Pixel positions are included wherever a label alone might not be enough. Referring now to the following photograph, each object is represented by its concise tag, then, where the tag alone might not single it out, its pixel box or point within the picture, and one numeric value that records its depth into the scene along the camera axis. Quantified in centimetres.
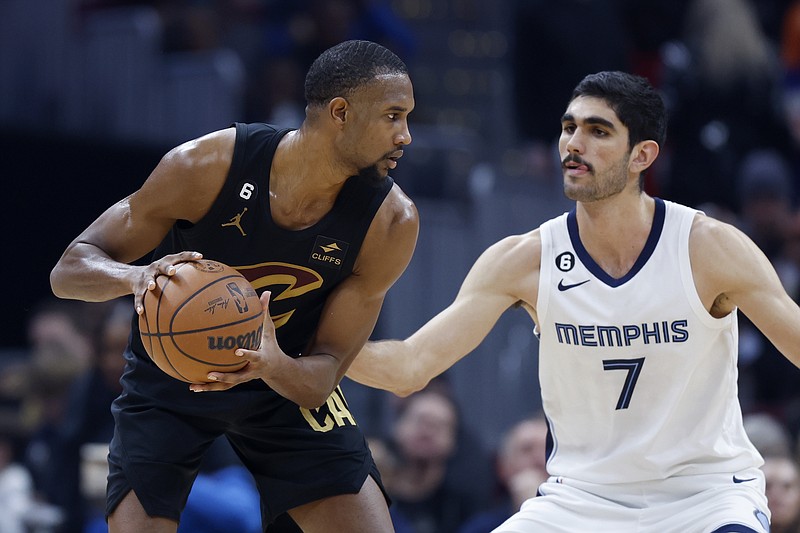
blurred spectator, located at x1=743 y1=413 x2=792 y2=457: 1393
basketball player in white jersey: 997
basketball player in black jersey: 931
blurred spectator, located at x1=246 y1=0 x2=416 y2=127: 2111
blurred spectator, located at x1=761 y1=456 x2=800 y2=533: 1370
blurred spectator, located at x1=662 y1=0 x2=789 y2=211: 1922
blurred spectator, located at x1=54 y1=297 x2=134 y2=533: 1565
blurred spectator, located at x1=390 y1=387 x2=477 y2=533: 1589
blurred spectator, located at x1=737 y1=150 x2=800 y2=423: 1723
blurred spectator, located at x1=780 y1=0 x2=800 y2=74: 2219
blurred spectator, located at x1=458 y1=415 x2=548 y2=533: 1416
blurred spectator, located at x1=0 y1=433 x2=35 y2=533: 1572
